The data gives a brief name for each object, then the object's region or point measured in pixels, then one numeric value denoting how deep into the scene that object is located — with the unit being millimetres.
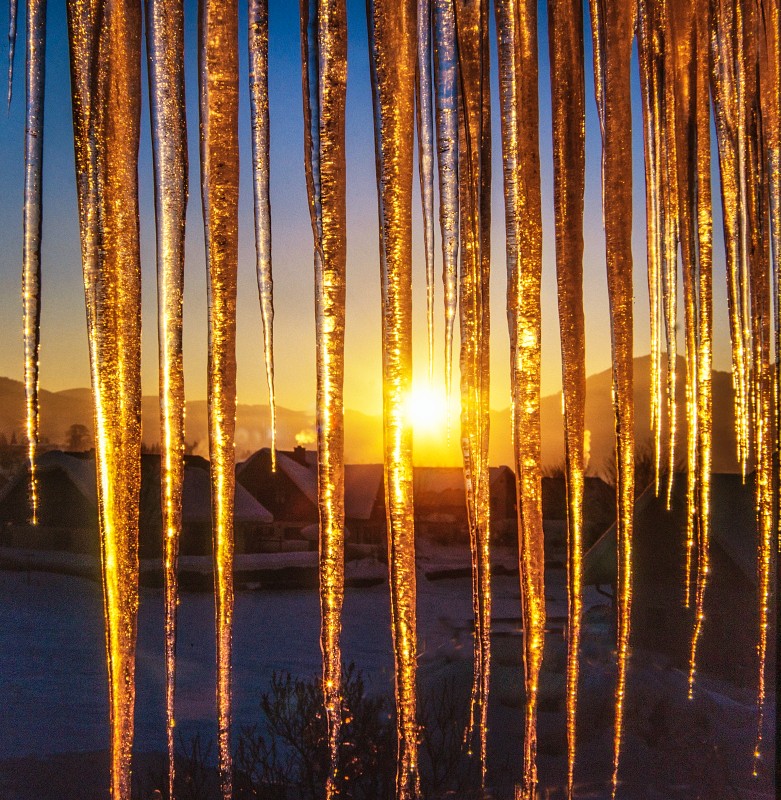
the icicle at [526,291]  914
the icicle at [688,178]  1182
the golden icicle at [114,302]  736
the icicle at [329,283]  796
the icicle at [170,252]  773
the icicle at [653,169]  1124
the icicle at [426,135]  958
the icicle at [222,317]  780
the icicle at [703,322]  1162
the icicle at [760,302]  1330
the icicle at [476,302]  901
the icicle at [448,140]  963
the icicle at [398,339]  832
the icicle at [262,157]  850
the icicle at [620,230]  1018
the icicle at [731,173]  1298
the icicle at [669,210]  1137
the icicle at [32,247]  759
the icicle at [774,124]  1375
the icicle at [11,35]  782
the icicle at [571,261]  948
